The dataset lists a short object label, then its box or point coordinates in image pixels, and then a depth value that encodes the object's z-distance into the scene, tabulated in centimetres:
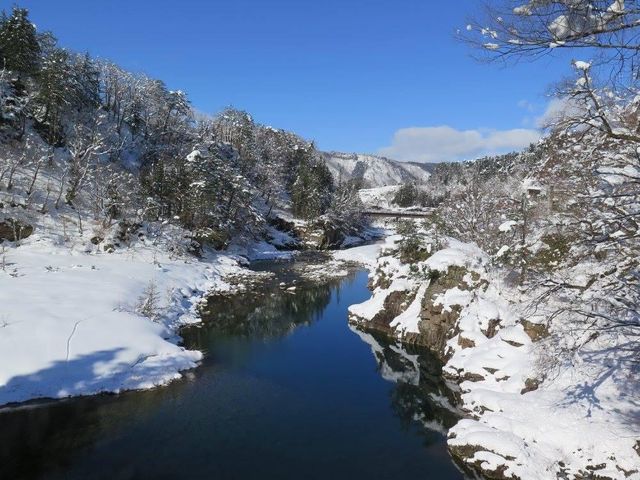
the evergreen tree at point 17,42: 3950
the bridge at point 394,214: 8588
